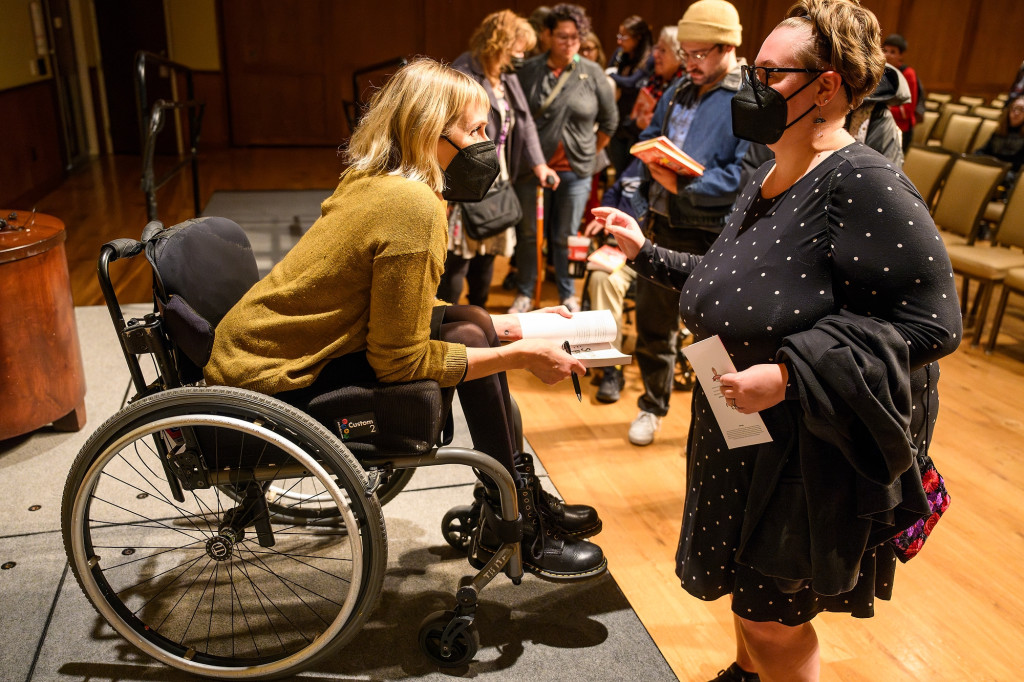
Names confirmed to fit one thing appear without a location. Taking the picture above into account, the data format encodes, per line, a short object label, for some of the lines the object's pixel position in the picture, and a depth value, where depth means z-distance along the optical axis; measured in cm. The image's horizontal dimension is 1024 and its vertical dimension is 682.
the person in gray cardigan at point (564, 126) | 387
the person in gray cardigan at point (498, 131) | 345
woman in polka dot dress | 111
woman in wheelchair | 149
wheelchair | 148
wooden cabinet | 248
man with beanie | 249
